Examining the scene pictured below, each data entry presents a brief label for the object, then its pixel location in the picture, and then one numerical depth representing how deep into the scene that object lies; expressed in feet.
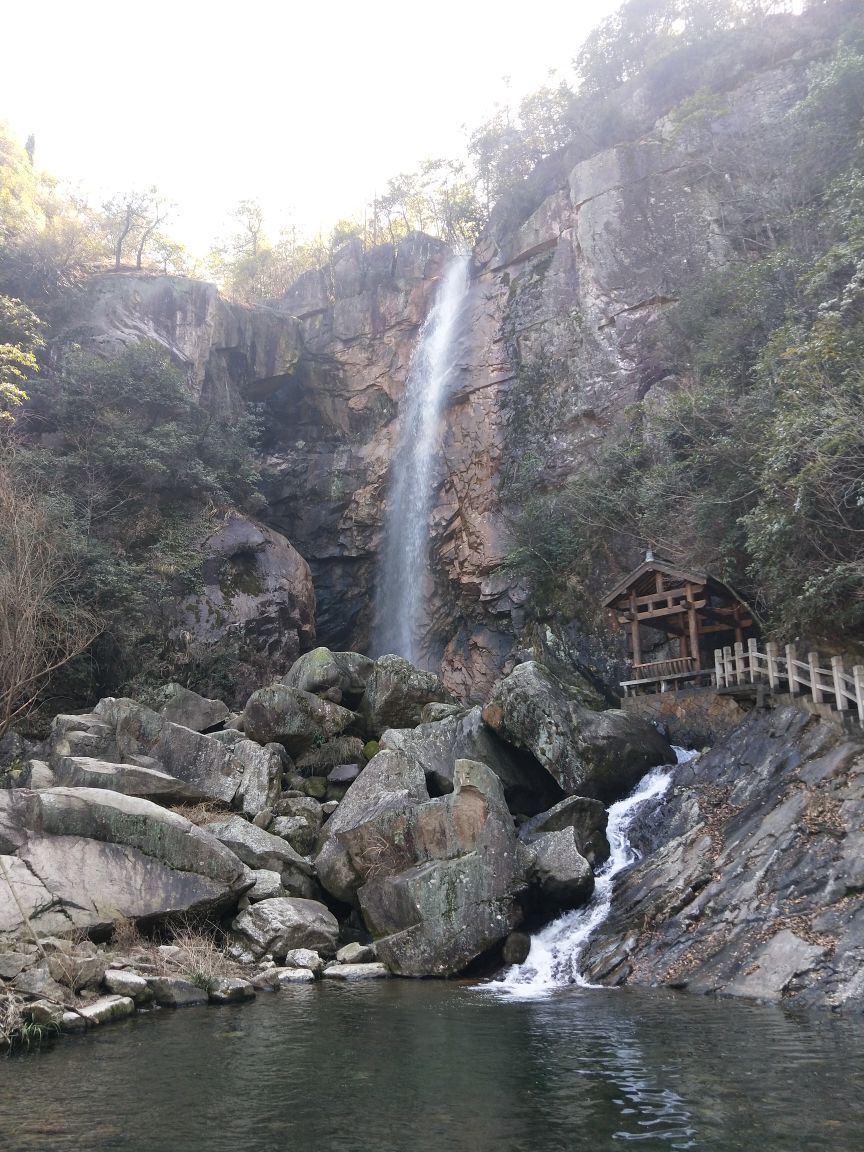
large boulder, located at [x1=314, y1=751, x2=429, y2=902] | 47.24
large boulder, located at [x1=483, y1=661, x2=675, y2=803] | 54.03
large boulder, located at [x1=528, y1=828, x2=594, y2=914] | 44.11
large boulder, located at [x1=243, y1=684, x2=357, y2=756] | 60.70
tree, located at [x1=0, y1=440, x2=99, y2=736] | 61.41
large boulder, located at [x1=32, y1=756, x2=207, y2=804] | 47.57
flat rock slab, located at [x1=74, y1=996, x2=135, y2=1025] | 31.83
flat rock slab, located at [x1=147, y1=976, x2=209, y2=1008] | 35.83
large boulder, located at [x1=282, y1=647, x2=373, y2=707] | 65.67
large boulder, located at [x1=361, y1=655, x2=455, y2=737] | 64.28
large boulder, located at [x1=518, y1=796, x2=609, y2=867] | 48.67
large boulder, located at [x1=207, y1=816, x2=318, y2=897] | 47.73
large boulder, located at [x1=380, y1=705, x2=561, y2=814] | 55.21
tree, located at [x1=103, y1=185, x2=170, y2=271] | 119.44
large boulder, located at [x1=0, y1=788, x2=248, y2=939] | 38.32
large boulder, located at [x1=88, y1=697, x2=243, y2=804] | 55.42
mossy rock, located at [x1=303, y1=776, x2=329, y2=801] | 58.75
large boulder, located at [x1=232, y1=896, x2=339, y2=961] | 42.57
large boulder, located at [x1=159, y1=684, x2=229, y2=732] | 65.21
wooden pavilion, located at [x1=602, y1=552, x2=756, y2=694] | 66.13
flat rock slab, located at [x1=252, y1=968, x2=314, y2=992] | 39.09
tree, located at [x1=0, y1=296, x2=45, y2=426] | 84.79
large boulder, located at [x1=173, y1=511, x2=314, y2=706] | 85.15
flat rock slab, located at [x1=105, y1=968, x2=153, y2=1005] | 34.91
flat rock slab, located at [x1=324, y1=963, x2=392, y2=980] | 40.83
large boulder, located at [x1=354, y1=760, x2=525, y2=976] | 41.11
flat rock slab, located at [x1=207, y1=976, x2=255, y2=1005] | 36.63
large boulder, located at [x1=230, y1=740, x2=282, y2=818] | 54.80
